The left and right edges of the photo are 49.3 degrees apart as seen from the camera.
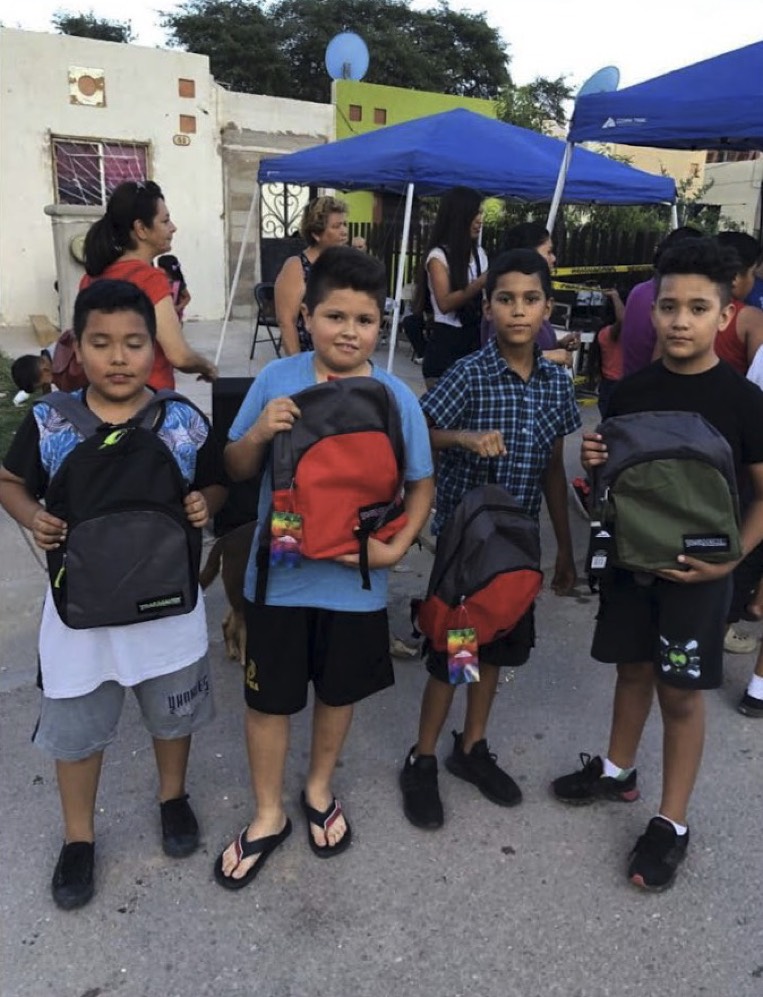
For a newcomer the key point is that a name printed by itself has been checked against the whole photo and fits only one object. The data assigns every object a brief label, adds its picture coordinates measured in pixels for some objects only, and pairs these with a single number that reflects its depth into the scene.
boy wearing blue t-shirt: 1.96
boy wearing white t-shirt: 1.90
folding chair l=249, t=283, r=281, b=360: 9.23
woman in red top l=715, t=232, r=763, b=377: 3.17
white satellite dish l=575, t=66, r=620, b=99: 8.18
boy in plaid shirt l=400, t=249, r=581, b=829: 2.33
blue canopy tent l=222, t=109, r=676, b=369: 6.48
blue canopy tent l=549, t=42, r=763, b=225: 4.34
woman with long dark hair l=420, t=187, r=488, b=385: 4.33
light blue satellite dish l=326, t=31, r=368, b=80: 14.16
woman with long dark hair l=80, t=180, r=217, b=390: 2.73
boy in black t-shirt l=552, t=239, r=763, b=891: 2.08
